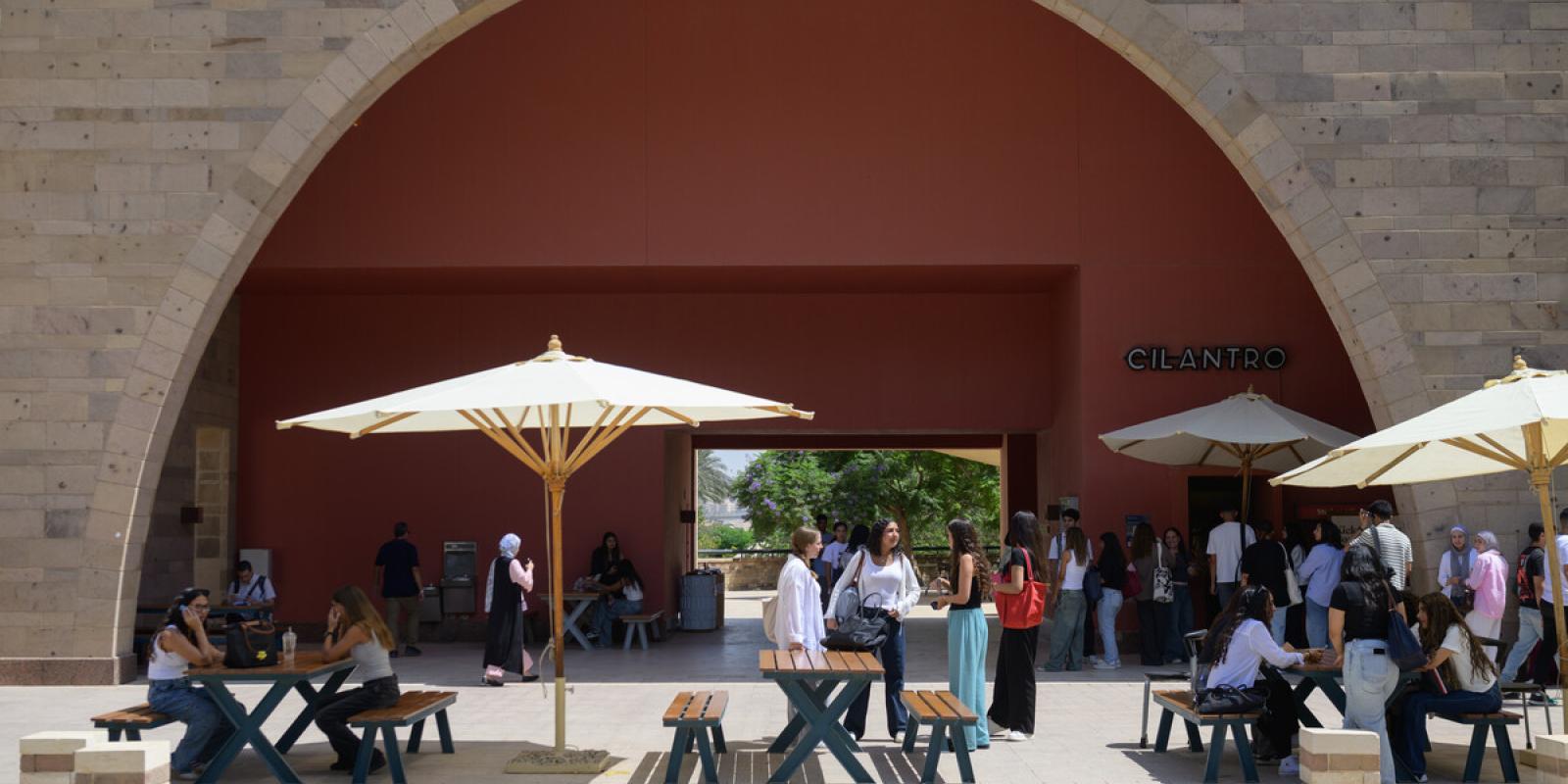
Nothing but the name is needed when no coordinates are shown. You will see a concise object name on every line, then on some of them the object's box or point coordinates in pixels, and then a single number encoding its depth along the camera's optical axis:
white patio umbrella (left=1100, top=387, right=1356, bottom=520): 12.04
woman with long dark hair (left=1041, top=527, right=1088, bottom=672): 13.20
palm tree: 65.56
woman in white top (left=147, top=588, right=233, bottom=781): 7.76
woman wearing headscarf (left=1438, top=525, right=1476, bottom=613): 11.05
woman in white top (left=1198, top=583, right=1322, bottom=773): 7.72
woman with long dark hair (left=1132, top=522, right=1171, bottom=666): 13.82
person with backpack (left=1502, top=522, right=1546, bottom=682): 10.64
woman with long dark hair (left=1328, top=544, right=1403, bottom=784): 7.46
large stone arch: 11.86
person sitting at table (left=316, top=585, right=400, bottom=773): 7.91
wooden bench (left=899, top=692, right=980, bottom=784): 7.35
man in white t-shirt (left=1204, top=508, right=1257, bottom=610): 13.16
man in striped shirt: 10.72
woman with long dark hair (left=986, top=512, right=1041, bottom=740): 8.72
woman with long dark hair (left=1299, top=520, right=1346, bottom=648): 11.68
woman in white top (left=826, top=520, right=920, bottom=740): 8.55
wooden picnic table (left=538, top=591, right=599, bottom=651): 15.21
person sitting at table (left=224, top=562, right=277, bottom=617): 14.65
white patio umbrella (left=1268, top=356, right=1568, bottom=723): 7.24
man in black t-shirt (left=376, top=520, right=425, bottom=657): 15.02
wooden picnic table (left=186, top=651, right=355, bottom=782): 7.59
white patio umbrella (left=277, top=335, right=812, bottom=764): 7.52
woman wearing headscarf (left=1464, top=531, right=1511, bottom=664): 10.41
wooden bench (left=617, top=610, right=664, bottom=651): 15.35
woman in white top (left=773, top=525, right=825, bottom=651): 8.32
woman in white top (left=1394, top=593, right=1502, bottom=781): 7.75
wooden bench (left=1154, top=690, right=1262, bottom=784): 7.55
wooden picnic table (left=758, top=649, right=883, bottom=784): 7.41
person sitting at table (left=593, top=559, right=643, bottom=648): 15.66
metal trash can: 17.41
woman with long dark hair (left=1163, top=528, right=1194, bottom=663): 13.97
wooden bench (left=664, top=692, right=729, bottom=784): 7.48
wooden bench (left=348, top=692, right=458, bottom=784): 7.49
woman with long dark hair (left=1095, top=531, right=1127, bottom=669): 13.63
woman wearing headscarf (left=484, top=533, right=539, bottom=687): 12.26
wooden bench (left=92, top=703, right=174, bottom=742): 7.62
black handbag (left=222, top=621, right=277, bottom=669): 7.77
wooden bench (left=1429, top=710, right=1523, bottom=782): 7.71
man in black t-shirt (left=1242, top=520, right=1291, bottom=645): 11.16
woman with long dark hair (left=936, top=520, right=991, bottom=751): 8.43
